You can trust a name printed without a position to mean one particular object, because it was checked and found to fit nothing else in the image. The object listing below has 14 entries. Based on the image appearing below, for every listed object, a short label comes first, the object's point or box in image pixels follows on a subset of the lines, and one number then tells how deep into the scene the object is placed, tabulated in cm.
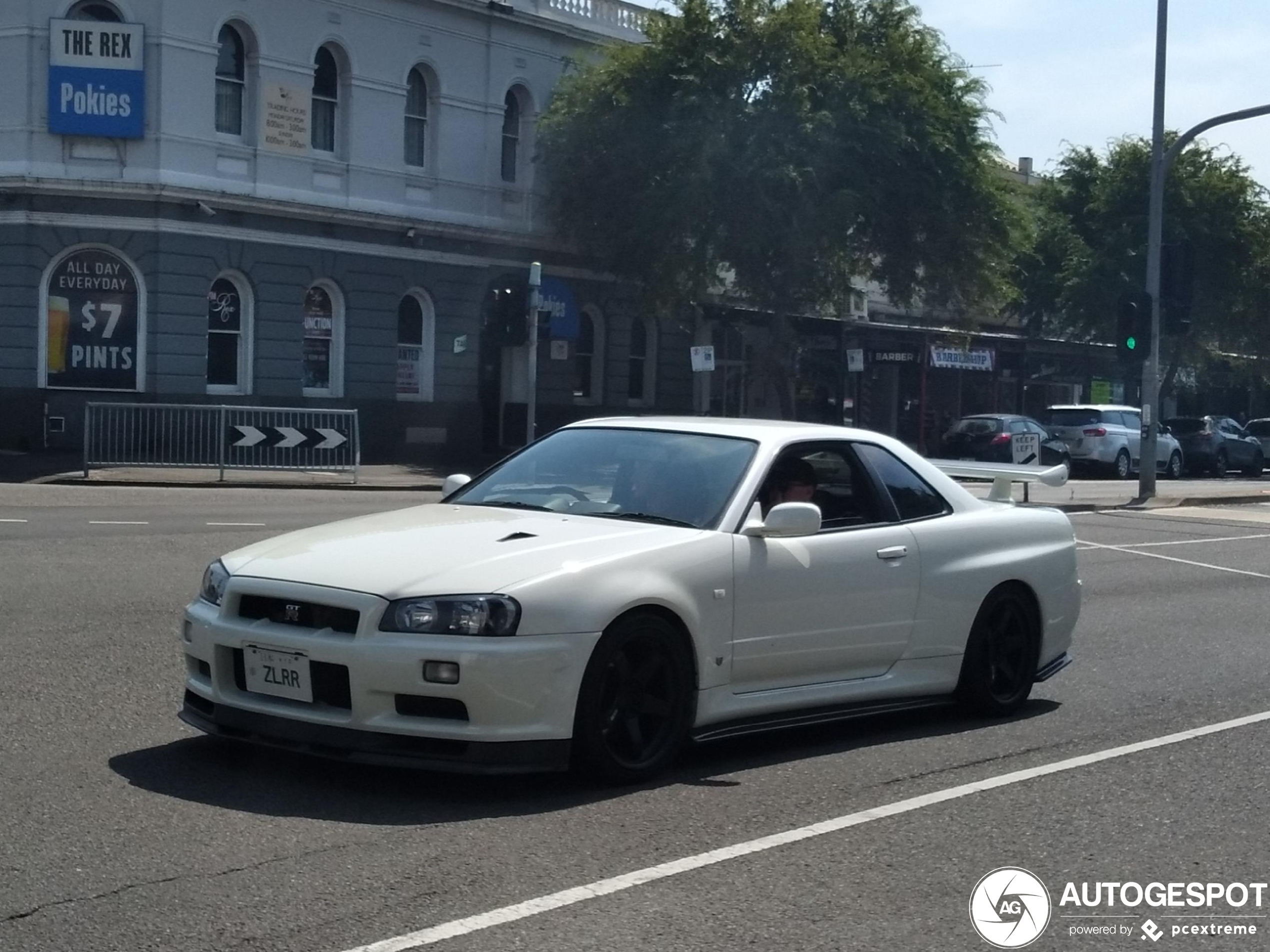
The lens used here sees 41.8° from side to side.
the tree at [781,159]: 3228
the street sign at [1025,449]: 3394
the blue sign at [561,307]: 3575
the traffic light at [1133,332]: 2700
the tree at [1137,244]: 4622
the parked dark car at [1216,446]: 4412
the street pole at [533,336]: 2662
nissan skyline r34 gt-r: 586
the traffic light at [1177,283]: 2658
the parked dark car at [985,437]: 3528
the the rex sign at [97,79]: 2842
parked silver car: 3822
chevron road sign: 2534
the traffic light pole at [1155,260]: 2777
